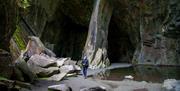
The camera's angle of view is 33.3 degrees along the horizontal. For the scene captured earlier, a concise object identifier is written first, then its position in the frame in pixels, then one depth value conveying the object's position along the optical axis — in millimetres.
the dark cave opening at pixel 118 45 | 43062
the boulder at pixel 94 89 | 14547
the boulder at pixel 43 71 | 18750
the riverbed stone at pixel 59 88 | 14211
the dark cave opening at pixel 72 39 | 44219
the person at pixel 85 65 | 21158
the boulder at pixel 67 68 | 21491
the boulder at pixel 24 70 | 16281
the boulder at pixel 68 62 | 24766
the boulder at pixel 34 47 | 24278
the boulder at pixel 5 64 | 13788
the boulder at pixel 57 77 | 18578
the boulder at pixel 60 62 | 22527
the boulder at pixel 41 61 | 19875
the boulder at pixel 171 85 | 16467
